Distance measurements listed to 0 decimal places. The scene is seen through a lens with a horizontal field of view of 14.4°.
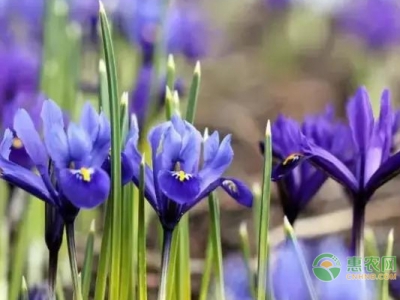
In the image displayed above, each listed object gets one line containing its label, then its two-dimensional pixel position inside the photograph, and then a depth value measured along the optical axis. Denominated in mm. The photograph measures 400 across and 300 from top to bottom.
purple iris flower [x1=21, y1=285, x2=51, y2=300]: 801
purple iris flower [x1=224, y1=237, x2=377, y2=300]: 795
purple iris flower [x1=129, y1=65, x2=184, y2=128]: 828
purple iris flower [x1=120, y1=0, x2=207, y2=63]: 840
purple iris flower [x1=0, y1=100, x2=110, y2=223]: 726
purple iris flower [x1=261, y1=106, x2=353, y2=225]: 800
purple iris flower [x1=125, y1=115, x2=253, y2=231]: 741
